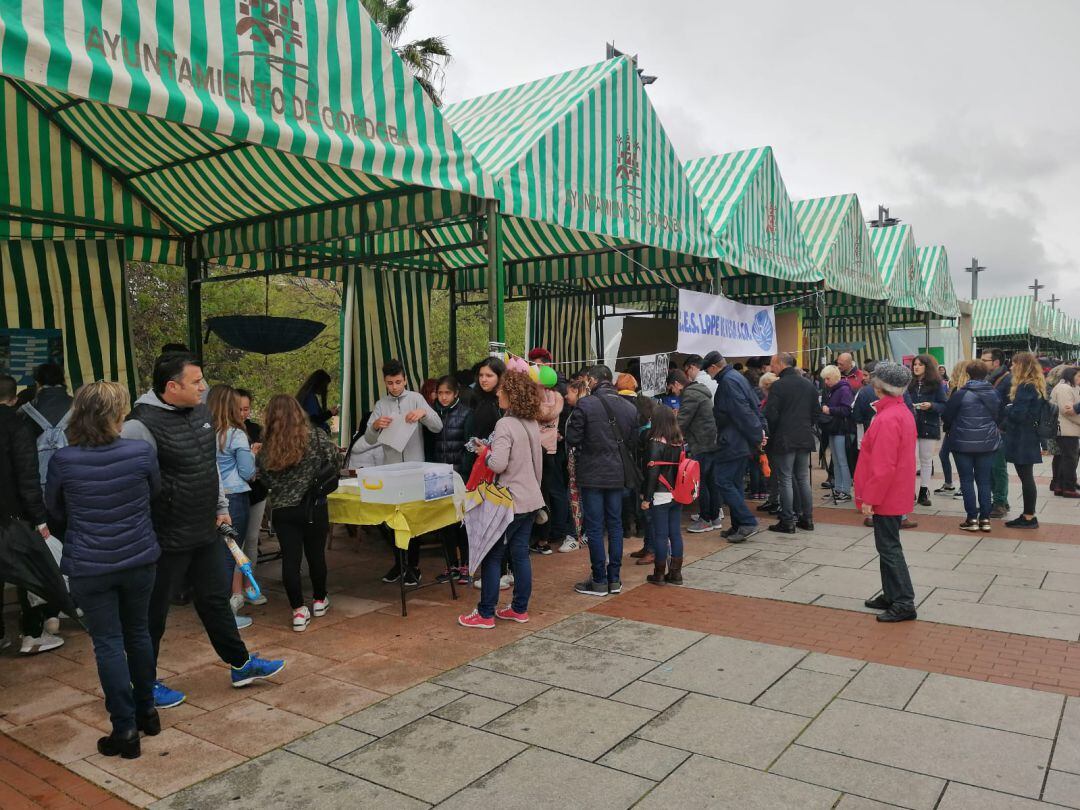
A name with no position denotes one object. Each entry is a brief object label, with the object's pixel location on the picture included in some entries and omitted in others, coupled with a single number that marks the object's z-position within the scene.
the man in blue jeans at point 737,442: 7.92
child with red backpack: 6.11
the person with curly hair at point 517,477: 5.23
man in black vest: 3.82
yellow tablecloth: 5.51
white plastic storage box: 5.48
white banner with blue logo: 9.16
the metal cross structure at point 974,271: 37.85
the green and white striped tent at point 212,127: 4.11
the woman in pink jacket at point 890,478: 5.22
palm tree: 21.77
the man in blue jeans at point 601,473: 5.92
